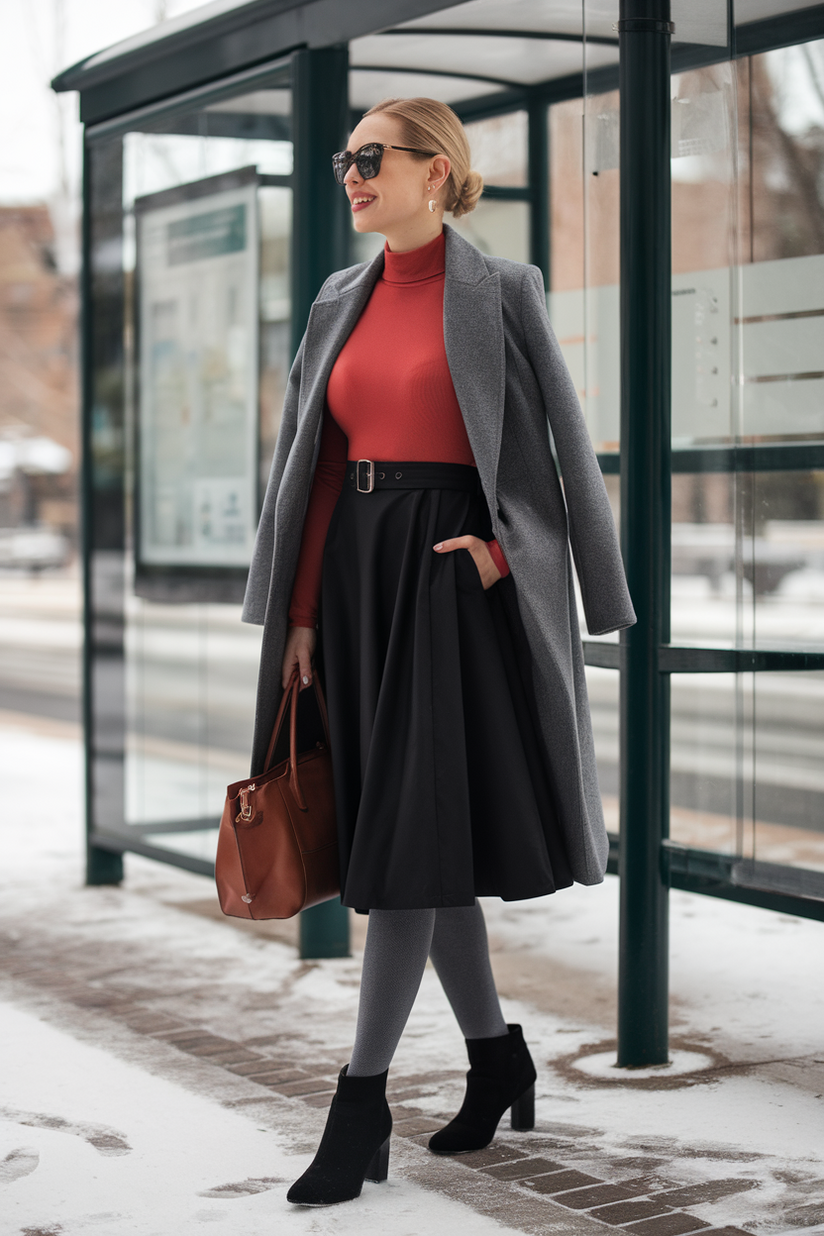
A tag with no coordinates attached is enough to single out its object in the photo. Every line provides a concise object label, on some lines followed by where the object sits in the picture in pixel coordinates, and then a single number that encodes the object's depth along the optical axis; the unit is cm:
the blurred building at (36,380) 3806
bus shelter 386
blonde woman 297
